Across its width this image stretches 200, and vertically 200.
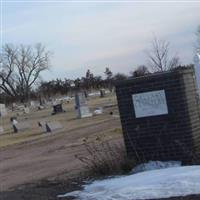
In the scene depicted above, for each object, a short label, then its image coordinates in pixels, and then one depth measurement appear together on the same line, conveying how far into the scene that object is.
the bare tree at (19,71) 118.00
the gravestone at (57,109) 47.87
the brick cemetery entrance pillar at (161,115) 10.59
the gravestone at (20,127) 32.44
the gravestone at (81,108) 36.62
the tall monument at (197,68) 10.80
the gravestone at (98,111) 37.33
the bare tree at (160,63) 44.76
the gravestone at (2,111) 61.09
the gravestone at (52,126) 28.38
